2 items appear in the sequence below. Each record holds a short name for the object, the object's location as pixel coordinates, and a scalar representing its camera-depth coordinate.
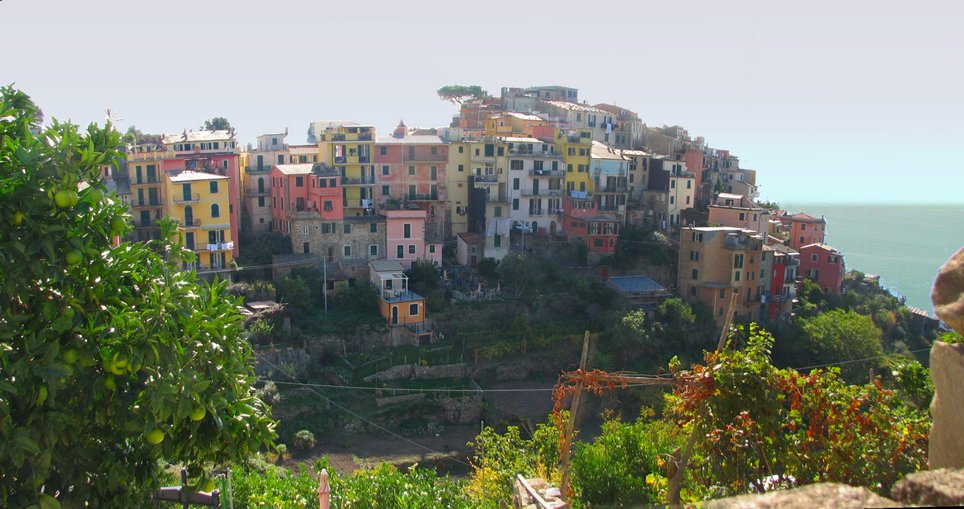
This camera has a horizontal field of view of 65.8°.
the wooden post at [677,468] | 9.47
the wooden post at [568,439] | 11.56
